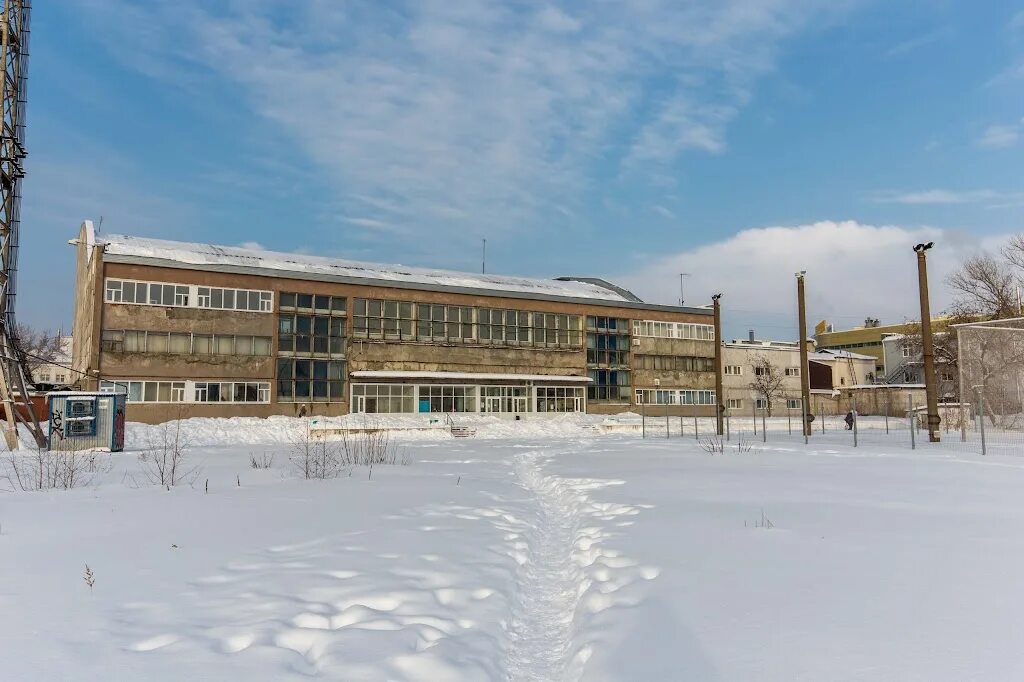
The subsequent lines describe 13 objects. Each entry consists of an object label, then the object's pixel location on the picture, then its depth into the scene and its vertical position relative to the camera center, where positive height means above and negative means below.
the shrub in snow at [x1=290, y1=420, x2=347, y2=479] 15.03 -1.77
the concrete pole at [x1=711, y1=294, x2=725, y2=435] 33.61 +2.01
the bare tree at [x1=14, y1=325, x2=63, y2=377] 78.25 +7.34
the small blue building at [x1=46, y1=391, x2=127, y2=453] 24.47 -0.80
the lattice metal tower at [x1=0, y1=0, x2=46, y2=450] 26.91 +10.69
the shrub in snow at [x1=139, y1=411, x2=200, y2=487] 14.43 -1.81
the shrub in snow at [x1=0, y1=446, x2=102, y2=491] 12.54 -1.70
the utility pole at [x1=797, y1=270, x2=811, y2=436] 30.98 +2.56
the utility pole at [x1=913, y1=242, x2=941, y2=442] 24.69 +1.61
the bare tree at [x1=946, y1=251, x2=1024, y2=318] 44.31 +6.66
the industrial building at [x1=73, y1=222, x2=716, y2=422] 42.50 +4.16
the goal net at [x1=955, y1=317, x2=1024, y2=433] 23.69 +0.69
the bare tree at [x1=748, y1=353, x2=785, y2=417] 71.77 +1.29
